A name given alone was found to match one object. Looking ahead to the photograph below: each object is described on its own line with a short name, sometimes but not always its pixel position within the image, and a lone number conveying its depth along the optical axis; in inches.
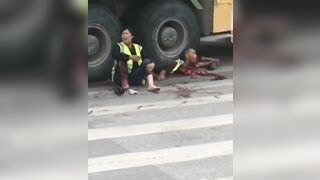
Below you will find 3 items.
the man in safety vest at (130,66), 326.6
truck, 334.3
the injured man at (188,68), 355.3
